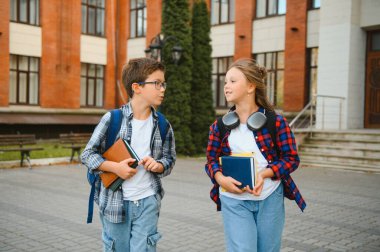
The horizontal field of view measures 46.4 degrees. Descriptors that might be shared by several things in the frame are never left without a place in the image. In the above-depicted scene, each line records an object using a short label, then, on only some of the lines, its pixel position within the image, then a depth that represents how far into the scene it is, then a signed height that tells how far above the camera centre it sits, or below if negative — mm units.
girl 3035 -377
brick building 16797 +2911
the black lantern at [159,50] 15281 +2196
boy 3127 -387
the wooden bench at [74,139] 15617 -1042
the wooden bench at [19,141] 13276 -1033
